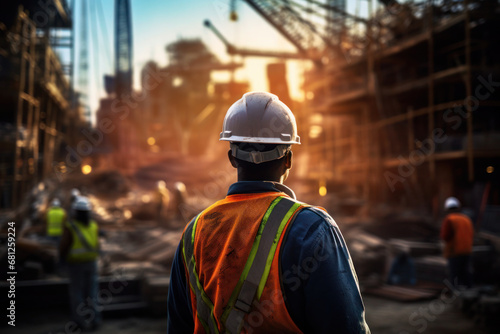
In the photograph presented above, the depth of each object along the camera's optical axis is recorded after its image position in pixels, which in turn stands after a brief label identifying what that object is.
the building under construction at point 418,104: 16.66
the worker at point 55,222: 11.58
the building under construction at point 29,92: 17.45
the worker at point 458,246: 7.71
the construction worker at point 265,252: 1.36
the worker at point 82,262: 6.29
